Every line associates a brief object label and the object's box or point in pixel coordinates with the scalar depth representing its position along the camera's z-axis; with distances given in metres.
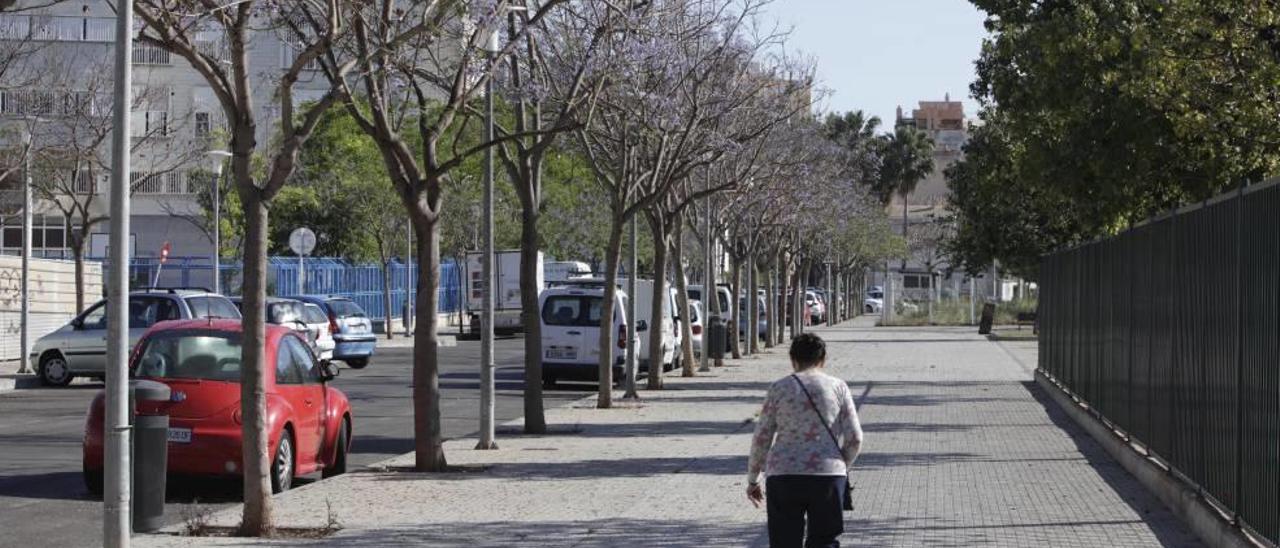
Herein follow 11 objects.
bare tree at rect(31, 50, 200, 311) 37.09
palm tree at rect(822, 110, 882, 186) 92.62
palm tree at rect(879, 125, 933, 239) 104.56
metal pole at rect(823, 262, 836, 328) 85.25
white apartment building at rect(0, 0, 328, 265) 38.06
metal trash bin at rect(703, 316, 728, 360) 41.15
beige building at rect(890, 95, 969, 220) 138.12
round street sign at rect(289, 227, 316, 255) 45.91
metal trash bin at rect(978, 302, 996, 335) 70.56
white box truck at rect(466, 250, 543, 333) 58.50
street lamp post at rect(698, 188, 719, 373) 39.91
